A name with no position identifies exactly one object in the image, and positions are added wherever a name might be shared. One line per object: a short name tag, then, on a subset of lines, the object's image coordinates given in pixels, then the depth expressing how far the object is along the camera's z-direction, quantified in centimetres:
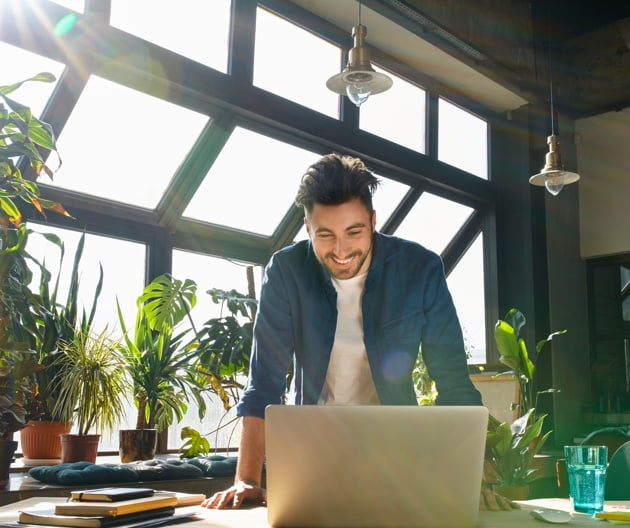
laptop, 107
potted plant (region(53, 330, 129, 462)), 305
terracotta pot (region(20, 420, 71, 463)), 314
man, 188
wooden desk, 121
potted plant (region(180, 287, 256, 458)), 386
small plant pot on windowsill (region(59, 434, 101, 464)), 302
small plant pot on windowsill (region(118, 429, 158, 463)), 329
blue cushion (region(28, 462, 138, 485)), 265
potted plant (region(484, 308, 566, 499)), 374
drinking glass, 146
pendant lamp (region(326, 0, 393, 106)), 341
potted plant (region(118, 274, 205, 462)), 332
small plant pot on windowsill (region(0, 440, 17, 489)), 253
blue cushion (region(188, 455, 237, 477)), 312
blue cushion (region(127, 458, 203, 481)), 284
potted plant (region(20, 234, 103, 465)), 314
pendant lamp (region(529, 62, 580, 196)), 449
